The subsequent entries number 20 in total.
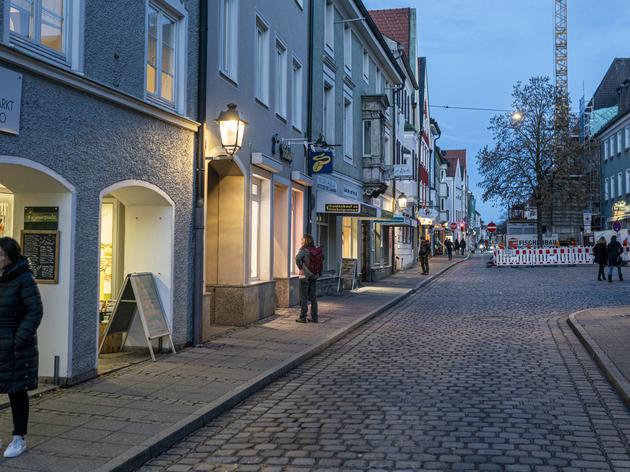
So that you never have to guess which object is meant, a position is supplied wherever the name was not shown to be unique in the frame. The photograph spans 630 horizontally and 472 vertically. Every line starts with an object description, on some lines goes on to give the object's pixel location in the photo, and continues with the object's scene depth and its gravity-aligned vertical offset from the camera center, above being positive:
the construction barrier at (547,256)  41.31 +0.27
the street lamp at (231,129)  10.77 +2.03
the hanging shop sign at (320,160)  17.32 +2.50
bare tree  48.72 +7.53
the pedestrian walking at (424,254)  31.11 +0.28
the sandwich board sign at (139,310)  9.13 -0.67
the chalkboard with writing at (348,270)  21.59 -0.31
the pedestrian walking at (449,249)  50.44 +0.82
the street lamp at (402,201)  31.59 +2.69
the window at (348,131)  22.41 +4.25
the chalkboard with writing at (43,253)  7.58 +0.07
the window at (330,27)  19.94 +6.76
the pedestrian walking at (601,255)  26.81 +0.22
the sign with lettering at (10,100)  6.39 +1.48
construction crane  90.12 +27.87
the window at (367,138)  25.03 +4.41
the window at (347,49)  22.09 +6.82
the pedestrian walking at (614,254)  26.27 +0.25
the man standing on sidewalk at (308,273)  13.48 -0.25
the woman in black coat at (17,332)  4.98 -0.52
